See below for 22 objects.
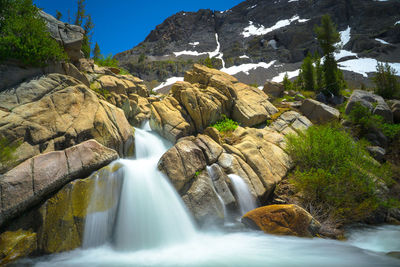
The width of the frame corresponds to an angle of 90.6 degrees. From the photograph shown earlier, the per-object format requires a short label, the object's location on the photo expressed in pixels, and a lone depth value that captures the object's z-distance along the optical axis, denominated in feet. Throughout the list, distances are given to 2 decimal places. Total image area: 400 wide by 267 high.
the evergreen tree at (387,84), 88.27
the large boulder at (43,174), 23.41
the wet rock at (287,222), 26.53
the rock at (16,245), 21.56
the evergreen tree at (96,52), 91.82
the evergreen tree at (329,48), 93.31
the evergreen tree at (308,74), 112.23
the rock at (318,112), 63.87
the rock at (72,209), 23.54
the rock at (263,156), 37.99
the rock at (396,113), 65.92
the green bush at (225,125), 56.96
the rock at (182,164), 32.45
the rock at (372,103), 63.98
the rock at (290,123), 60.54
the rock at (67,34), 45.91
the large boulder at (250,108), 62.85
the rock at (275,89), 97.57
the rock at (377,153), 49.42
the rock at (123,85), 53.62
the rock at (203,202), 30.50
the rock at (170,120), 54.34
